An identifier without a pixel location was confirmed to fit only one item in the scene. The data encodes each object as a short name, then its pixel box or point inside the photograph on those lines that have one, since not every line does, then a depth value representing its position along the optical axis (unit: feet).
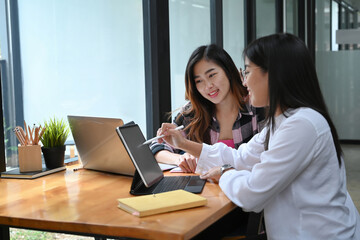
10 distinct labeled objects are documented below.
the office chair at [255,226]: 5.00
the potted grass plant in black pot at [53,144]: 6.45
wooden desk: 3.91
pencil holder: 6.17
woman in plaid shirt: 7.68
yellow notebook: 4.25
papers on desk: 6.52
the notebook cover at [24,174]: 6.02
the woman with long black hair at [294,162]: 4.57
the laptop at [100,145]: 5.85
